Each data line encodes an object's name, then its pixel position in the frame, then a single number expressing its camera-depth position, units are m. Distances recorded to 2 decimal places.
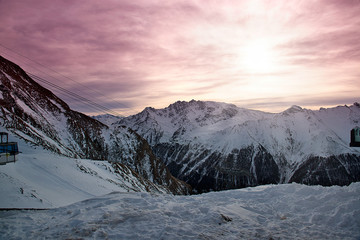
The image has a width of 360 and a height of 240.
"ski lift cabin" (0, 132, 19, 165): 22.23
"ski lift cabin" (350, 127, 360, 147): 24.56
